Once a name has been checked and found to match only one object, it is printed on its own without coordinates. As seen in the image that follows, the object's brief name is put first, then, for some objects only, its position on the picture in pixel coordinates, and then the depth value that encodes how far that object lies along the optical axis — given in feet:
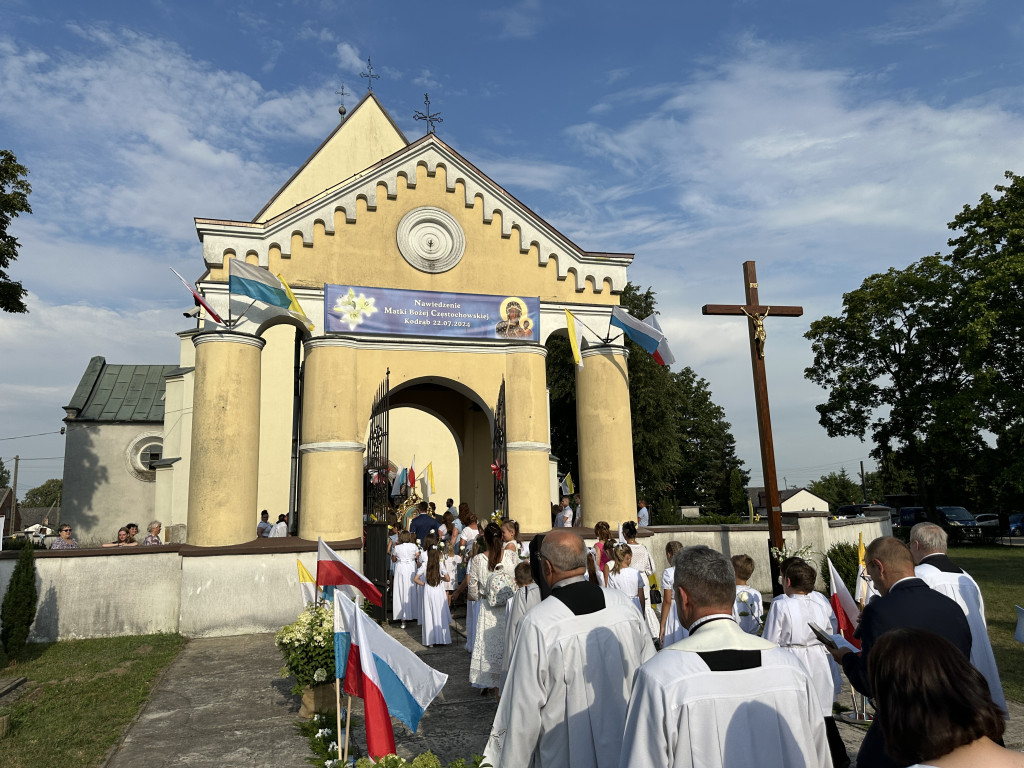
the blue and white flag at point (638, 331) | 52.90
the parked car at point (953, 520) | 98.68
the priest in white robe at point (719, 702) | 8.51
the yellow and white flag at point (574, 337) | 52.16
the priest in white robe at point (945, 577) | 16.28
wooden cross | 43.11
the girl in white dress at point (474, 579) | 29.32
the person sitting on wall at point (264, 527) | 59.16
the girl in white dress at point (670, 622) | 24.44
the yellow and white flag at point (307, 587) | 26.61
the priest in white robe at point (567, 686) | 11.91
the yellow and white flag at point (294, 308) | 46.43
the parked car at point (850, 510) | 160.68
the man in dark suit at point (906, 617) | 11.74
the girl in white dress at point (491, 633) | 24.89
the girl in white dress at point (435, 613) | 34.12
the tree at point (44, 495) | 339.16
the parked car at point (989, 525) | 99.78
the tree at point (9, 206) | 58.34
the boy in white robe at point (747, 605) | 23.50
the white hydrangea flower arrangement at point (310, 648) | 23.72
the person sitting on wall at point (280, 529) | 59.06
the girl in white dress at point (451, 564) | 38.86
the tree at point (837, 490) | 219.00
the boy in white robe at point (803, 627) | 19.87
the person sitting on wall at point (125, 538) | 45.24
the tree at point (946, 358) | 79.87
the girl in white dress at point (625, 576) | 29.55
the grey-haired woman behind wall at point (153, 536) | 45.42
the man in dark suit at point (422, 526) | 44.21
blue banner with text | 48.91
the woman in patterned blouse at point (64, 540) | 47.42
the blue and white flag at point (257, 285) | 44.32
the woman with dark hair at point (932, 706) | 6.28
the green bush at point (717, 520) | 86.25
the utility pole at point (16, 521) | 198.70
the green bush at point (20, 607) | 34.09
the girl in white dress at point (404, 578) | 40.40
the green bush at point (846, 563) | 46.19
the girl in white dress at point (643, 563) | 32.17
